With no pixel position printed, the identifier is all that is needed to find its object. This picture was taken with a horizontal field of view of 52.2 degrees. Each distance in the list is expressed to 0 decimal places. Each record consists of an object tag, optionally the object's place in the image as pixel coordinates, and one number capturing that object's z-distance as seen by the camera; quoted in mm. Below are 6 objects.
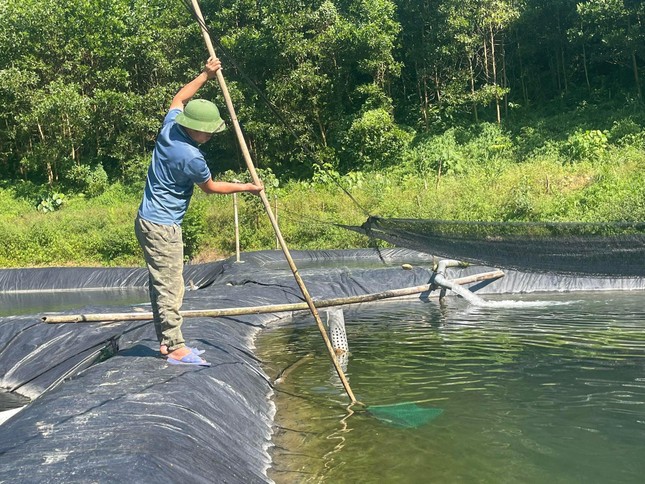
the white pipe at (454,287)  8453
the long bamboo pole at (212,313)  5531
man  3672
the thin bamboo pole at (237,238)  13152
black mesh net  4887
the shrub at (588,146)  17500
